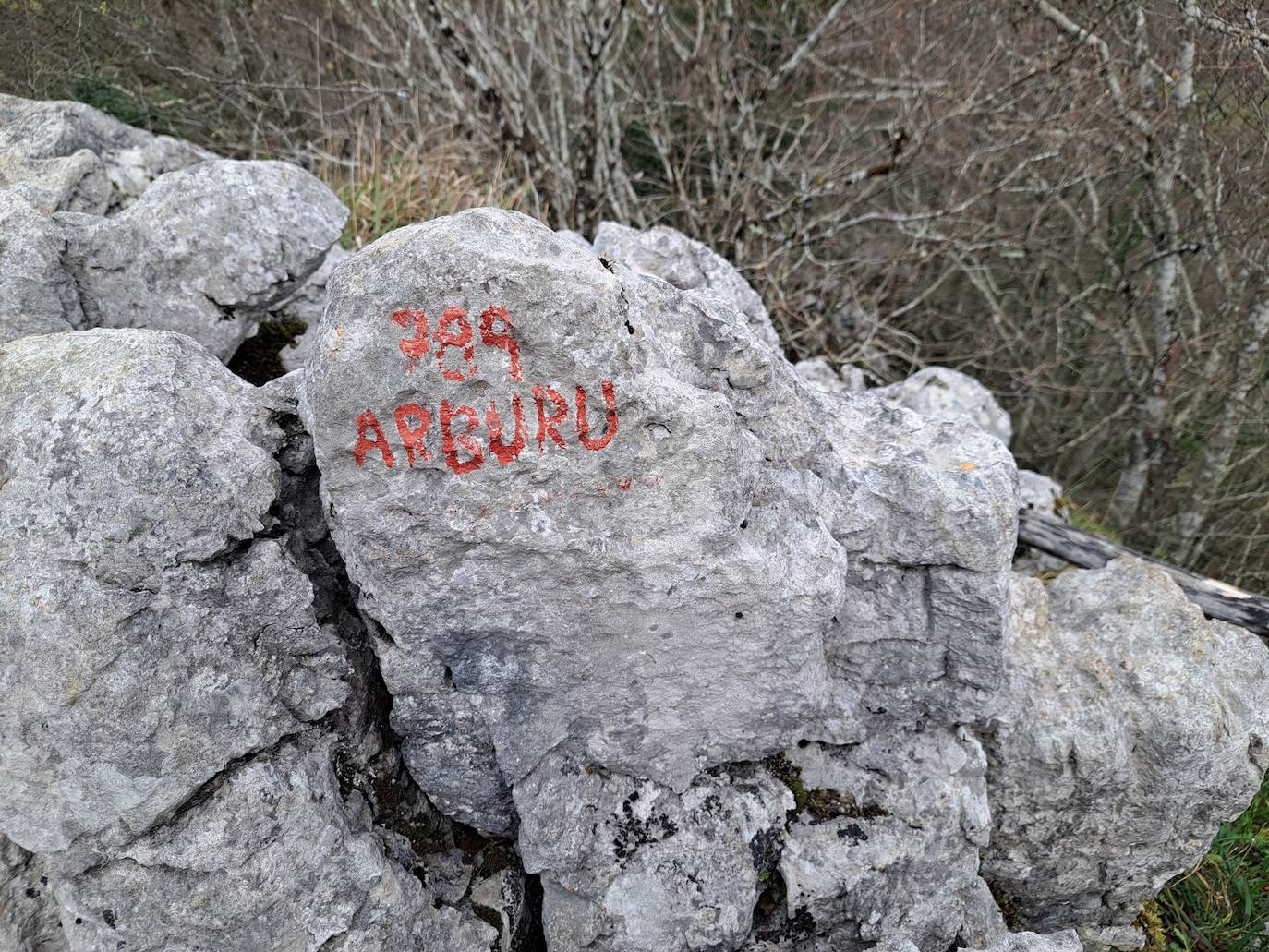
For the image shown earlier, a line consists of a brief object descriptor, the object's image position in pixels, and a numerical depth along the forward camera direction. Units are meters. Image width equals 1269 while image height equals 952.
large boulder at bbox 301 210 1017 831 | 1.87
